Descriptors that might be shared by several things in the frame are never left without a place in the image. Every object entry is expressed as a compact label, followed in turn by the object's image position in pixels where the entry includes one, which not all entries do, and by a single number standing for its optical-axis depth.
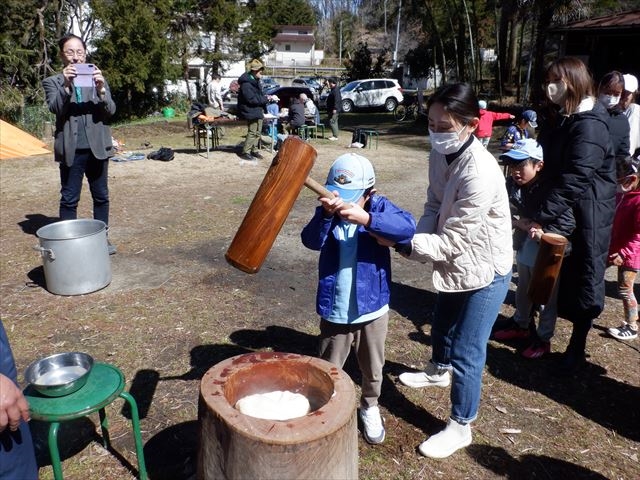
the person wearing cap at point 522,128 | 8.09
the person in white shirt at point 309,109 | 15.84
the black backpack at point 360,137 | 13.89
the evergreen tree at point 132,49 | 19.06
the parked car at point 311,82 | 30.77
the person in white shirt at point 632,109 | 4.25
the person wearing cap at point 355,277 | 2.34
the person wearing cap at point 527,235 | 3.15
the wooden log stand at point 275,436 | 1.67
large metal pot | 4.19
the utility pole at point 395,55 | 42.37
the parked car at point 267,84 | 26.98
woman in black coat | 2.89
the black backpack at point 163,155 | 10.91
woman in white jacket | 2.25
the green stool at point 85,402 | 2.04
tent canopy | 11.00
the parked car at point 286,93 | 24.69
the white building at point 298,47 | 71.50
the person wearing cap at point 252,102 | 10.57
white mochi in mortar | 2.03
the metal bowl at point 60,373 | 2.16
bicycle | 22.19
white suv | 26.47
